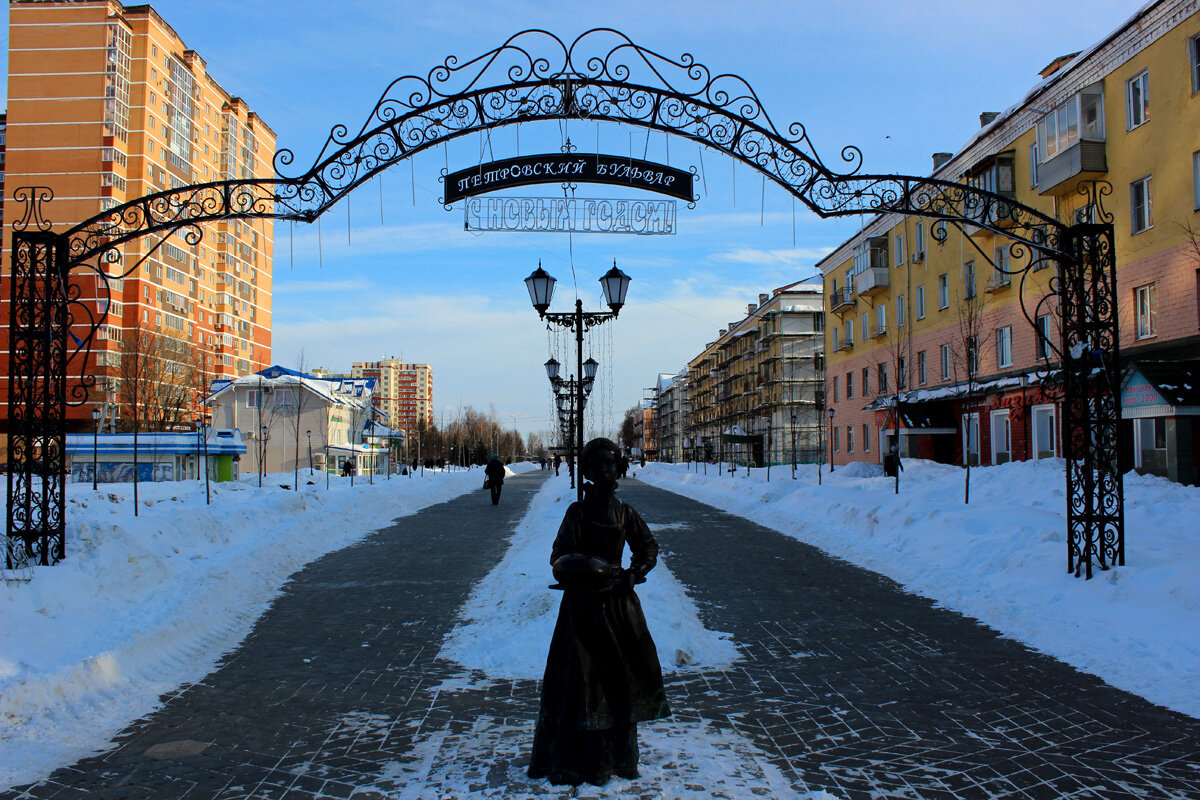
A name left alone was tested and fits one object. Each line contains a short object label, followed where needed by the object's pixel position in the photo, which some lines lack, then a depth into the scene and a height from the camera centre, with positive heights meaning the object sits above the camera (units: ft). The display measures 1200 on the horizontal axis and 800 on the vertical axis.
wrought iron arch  27.55 +8.73
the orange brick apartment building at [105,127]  215.51 +83.82
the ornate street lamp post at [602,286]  42.60 +7.78
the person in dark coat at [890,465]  95.84 -3.76
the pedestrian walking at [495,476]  89.56 -4.12
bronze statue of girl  13.41 -3.74
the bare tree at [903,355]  117.08 +11.57
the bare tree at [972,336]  89.57 +10.96
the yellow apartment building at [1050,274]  62.28 +16.73
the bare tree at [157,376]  155.63 +13.78
